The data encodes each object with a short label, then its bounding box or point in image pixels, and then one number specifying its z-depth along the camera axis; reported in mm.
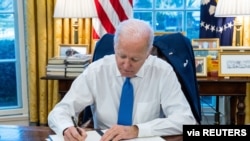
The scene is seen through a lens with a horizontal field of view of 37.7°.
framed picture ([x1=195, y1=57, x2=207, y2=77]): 2783
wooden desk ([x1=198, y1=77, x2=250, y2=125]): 2695
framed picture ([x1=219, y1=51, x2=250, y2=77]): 2766
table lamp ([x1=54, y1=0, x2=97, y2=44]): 2885
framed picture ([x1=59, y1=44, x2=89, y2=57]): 3066
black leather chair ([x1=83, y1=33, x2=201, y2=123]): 2057
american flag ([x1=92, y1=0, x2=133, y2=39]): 3199
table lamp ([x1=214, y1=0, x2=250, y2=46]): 2801
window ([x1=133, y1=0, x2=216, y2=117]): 3539
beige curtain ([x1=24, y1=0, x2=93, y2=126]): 3213
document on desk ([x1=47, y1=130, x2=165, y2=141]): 1423
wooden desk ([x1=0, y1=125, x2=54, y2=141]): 1461
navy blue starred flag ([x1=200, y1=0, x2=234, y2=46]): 3199
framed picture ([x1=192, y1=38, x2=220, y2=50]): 3078
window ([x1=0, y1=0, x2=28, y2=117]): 3459
